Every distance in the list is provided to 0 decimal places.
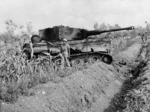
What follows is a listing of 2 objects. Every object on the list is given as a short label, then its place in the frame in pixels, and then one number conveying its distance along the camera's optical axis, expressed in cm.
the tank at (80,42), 1126
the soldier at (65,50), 965
